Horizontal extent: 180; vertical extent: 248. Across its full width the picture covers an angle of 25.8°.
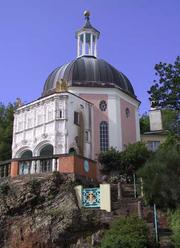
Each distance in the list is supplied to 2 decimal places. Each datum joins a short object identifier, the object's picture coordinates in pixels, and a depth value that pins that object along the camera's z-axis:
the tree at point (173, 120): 22.91
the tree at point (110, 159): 31.77
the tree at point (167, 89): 21.64
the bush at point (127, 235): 14.89
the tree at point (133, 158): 30.64
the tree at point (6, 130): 37.56
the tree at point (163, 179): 19.14
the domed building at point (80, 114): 32.66
